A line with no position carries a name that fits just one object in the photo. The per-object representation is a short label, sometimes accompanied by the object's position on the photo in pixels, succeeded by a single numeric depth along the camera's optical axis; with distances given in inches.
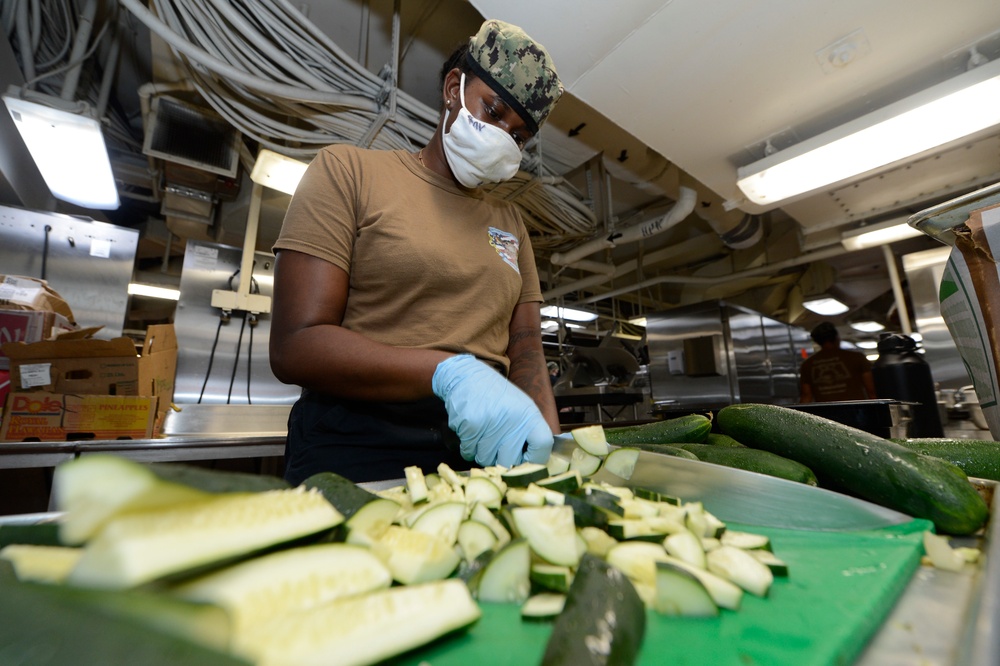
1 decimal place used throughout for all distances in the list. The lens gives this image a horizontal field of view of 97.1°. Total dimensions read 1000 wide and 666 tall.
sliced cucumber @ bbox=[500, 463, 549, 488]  27.8
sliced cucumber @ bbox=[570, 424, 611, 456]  32.3
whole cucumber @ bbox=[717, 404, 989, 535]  25.0
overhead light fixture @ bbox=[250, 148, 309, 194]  110.2
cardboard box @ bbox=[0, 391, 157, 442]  77.9
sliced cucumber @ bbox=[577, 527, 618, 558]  20.7
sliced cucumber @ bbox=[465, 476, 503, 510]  25.0
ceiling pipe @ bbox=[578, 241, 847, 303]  202.5
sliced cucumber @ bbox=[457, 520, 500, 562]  19.6
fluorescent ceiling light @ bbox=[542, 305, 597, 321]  257.3
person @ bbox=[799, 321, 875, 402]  176.6
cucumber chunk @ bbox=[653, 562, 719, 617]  16.0
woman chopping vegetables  41.8
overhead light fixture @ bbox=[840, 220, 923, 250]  166.4
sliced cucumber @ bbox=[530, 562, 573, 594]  17.5
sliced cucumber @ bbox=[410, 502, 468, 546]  20.9
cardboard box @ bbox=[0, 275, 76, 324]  91.8
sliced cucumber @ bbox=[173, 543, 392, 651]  11.6
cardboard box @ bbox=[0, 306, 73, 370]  87.4
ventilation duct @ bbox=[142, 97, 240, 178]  113.0
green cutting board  13.9
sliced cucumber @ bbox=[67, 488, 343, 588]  10.4
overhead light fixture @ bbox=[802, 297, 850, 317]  276.1
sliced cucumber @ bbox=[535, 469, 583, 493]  25.2
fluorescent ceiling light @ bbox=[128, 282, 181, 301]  203.2
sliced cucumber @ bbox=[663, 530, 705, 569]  19.4
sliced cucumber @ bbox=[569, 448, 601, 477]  33.5
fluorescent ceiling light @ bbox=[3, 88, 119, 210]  96.1
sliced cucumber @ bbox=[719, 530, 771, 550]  20.9
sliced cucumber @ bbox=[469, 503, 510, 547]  21.4
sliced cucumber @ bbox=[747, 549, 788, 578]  19.5
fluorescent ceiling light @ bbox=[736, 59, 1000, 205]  93.1
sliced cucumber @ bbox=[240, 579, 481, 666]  11.1
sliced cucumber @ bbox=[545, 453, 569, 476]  34.0
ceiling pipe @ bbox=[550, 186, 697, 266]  150.4
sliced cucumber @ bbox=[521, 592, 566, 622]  16.1
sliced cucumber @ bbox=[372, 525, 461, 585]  16.8
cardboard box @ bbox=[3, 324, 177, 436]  78.6
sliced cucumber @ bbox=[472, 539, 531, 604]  17.7
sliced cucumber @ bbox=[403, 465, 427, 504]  26.2
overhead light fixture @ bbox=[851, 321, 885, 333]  353.4
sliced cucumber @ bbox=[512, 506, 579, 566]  18.7
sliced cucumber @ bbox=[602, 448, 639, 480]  31.4
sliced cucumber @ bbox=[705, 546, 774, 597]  17.9
